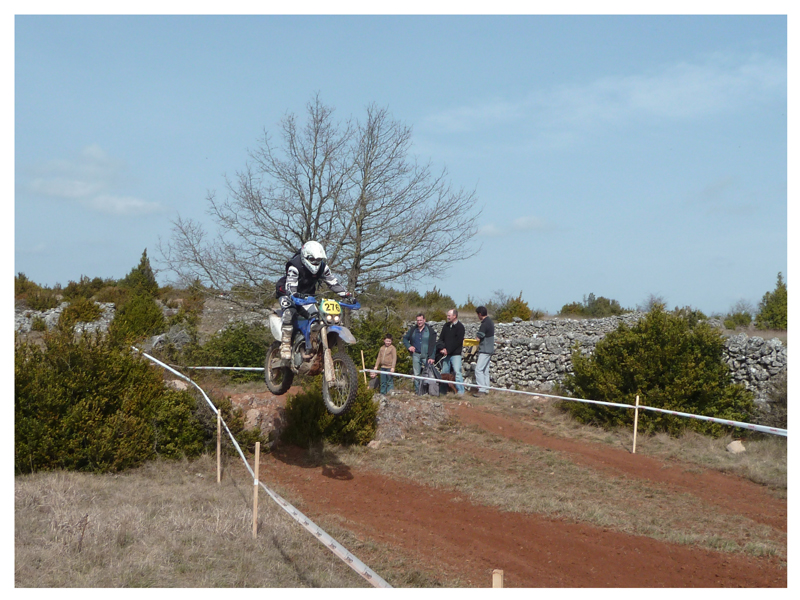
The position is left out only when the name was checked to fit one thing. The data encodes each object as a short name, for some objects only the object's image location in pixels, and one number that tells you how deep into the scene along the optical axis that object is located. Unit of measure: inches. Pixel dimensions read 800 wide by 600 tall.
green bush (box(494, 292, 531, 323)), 1417.1
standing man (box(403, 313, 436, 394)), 617.0
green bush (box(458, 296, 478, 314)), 1646.5
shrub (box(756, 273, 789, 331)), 1197.7
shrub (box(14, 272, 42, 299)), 1543.1
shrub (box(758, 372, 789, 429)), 506.6
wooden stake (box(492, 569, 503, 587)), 158.6
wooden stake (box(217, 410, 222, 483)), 388.5
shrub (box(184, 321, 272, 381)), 755.4
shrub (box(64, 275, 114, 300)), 1562.5
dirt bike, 327.3
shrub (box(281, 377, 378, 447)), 501.7
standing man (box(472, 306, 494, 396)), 623.3
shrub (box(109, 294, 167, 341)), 910.4
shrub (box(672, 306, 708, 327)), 595.2
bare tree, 675.4
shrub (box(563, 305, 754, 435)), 525.3
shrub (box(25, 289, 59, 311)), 1336.1
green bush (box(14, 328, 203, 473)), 406.6
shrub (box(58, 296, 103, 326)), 1004.7
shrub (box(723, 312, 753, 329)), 1348.4
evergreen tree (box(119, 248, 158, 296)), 1588.3
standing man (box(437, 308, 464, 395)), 618.2
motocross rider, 341.1
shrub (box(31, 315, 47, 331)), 1059.9
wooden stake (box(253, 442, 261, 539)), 296.7
